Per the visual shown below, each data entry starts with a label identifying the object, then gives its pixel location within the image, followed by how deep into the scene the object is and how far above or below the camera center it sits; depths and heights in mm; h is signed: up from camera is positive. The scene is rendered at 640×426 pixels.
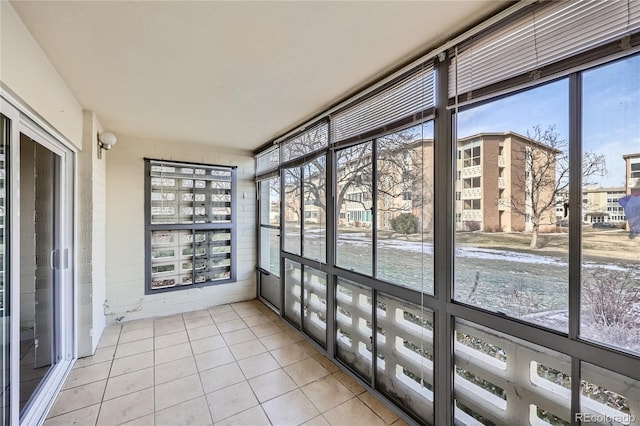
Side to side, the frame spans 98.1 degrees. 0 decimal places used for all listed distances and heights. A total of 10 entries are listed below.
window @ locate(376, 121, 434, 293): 1873 +36
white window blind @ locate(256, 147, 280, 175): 3982 +801
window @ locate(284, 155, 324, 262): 2992 +28
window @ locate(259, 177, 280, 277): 4068 -199
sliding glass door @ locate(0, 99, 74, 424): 1634 -392
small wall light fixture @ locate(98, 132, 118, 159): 3111 +812
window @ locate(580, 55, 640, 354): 1104 -81
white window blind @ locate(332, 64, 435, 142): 1841 +820
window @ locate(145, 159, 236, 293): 3945 -183
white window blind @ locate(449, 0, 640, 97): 1105 +805
